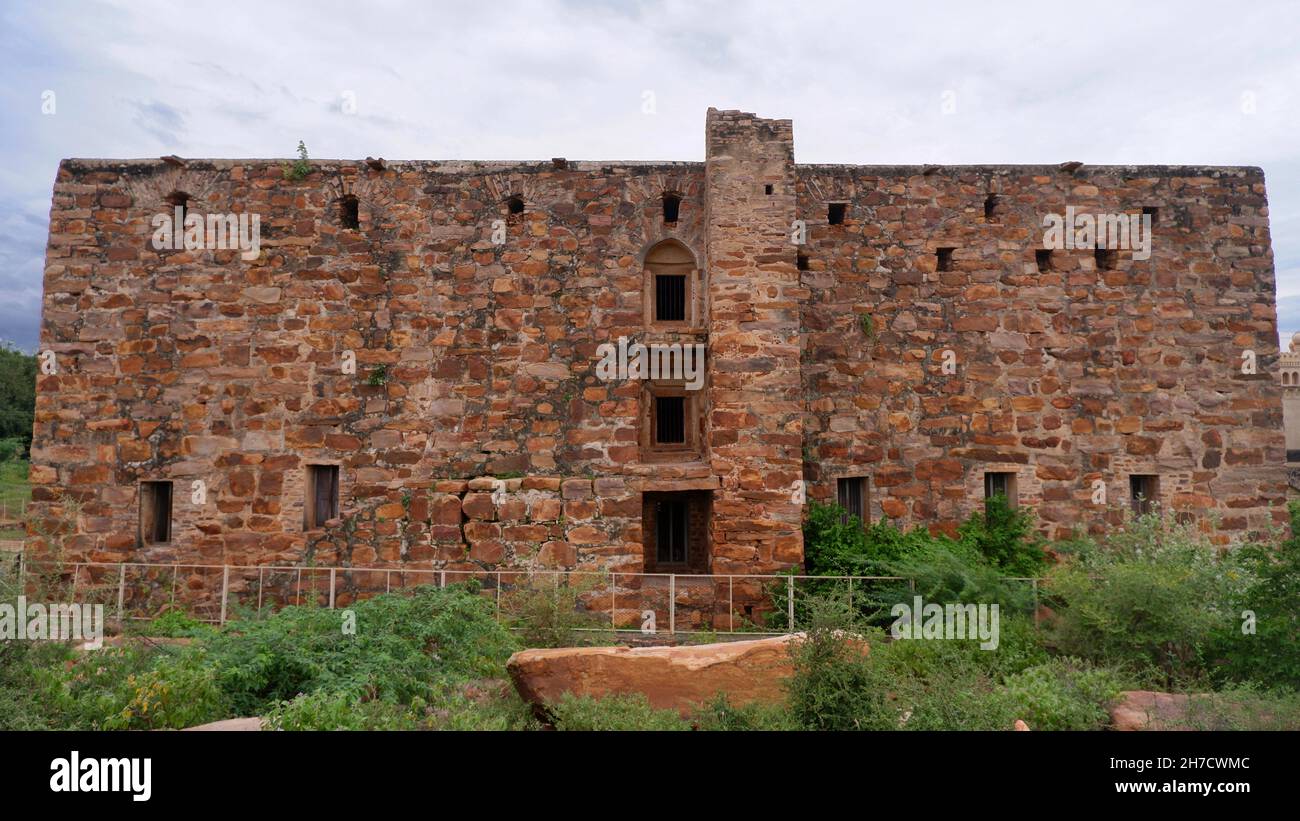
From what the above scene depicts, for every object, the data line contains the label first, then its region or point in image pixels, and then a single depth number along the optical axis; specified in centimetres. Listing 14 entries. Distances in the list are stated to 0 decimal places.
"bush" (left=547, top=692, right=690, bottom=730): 563
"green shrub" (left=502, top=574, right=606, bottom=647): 830
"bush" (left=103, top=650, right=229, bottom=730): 558
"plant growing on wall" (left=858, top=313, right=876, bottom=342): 1143
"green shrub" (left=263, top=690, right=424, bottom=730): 519
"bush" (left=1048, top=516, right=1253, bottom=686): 723
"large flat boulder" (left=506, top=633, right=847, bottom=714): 631
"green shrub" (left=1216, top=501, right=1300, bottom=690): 666
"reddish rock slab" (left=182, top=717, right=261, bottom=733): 541
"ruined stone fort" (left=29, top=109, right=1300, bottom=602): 1041
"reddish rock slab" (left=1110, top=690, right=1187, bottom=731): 579
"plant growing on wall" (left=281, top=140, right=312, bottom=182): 1119
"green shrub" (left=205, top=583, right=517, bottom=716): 643
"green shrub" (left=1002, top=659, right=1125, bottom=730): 598
